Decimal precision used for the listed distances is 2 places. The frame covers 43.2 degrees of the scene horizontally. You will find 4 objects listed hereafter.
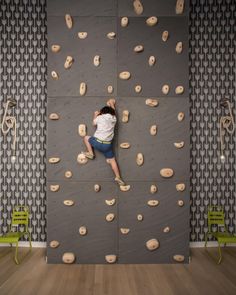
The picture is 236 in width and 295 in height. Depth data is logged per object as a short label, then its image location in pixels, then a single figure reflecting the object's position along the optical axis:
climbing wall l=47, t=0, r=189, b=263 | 3.91
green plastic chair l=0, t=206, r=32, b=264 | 4.25
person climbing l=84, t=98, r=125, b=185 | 3.74
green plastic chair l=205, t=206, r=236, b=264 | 4.46
